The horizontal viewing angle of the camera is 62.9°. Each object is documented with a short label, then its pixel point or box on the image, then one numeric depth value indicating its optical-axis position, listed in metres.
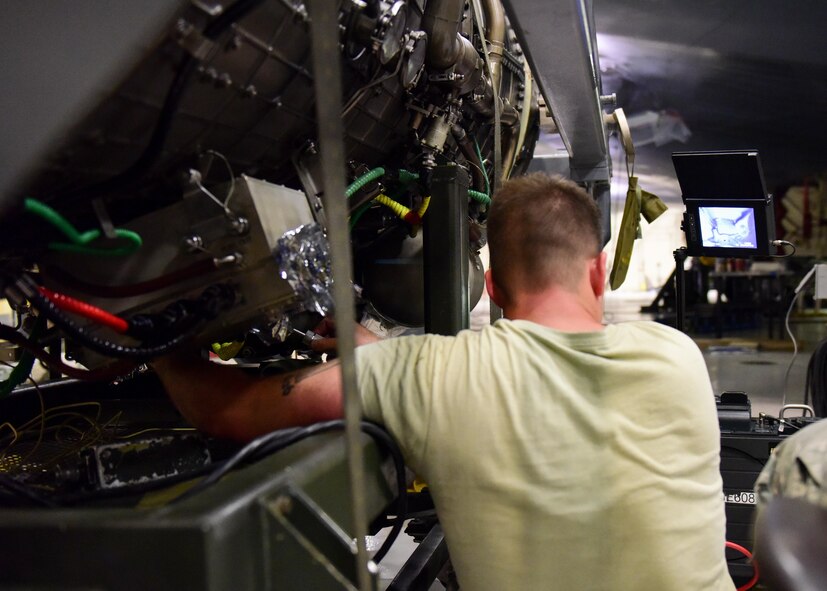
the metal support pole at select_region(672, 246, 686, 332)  2.21
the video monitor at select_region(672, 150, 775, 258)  2.08
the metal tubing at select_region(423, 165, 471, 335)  1.33
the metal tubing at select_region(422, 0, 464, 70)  1.26
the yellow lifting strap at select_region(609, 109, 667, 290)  2.34
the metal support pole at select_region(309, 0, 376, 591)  0.50
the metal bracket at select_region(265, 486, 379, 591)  0.61
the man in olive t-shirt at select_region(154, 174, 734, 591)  0.90
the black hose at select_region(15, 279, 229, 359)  0.81
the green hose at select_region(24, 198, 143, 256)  0.74
